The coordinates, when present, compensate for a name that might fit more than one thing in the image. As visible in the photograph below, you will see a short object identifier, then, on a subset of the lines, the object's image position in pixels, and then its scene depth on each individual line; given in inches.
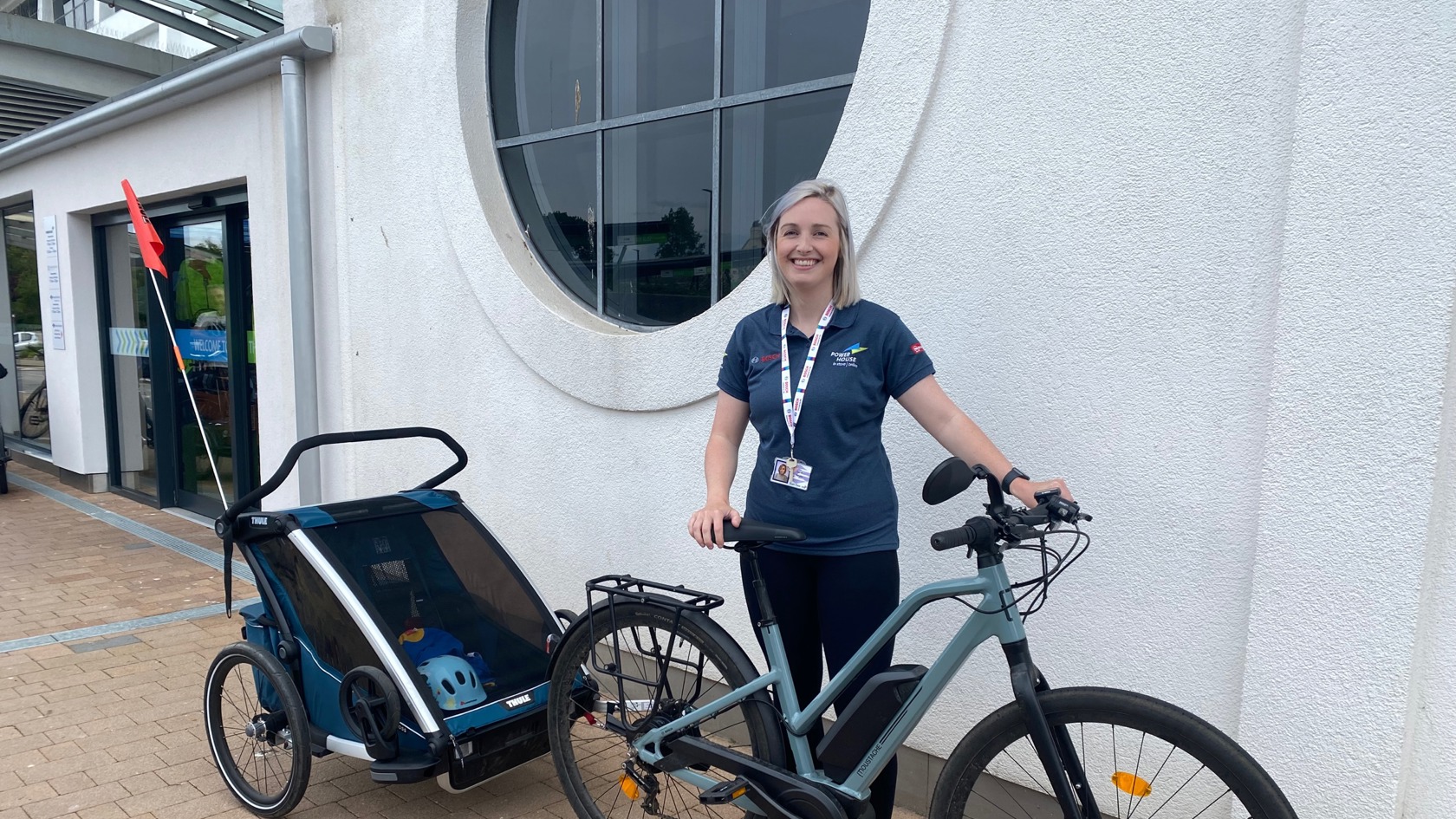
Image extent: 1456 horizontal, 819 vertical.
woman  92.8
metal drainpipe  212.2
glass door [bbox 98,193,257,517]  273.6
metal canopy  344.8
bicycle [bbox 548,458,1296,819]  79.7
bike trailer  110.1
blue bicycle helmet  114.4
